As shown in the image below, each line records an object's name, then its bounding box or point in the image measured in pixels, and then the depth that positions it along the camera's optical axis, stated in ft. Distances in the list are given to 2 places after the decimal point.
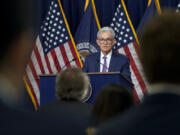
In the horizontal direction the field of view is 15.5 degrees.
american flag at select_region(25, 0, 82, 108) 47.10
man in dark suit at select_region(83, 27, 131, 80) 32.89
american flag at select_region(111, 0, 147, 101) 44.83
